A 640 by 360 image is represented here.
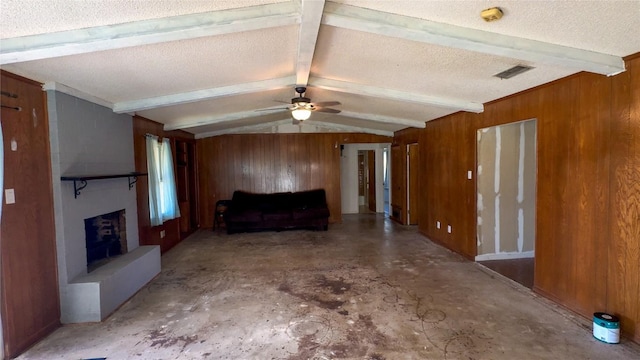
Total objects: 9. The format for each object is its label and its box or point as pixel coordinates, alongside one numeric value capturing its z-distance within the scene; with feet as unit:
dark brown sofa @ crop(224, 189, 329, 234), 22.68
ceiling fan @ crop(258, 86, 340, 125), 13.15
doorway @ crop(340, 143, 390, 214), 31.12
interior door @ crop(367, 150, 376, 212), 31.78
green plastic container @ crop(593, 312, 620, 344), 8.23
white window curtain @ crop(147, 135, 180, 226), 16.22
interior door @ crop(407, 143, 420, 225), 23.90
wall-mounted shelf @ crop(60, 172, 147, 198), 9.98
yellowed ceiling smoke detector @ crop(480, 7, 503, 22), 6.76
